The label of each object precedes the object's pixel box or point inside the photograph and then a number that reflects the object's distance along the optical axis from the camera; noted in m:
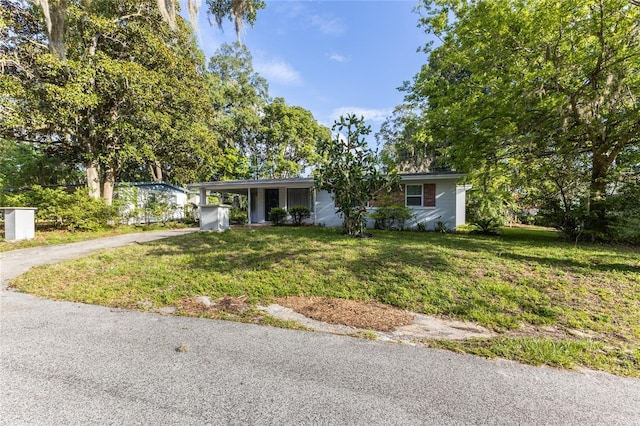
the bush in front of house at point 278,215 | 14.68
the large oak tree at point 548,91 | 7.23
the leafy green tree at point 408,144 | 11.55
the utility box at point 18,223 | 9.05
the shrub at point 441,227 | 11.88
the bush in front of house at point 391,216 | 12.52
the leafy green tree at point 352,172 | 8.77
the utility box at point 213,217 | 10.91
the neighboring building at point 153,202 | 14.97
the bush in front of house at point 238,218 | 16.62
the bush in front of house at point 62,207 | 11.33
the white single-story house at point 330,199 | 12.38
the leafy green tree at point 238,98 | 24.89
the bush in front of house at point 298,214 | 14.30
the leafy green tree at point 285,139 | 26.38
